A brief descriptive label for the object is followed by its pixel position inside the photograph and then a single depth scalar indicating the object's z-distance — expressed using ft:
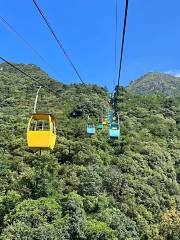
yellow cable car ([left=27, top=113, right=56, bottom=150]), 24.51
